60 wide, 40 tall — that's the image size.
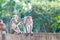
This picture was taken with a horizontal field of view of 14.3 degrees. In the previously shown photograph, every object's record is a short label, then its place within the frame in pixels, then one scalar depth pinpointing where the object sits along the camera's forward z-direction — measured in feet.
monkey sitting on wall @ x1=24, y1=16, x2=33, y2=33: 24.22
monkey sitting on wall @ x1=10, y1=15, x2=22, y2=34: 23.63
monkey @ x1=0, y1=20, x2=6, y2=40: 22.55
